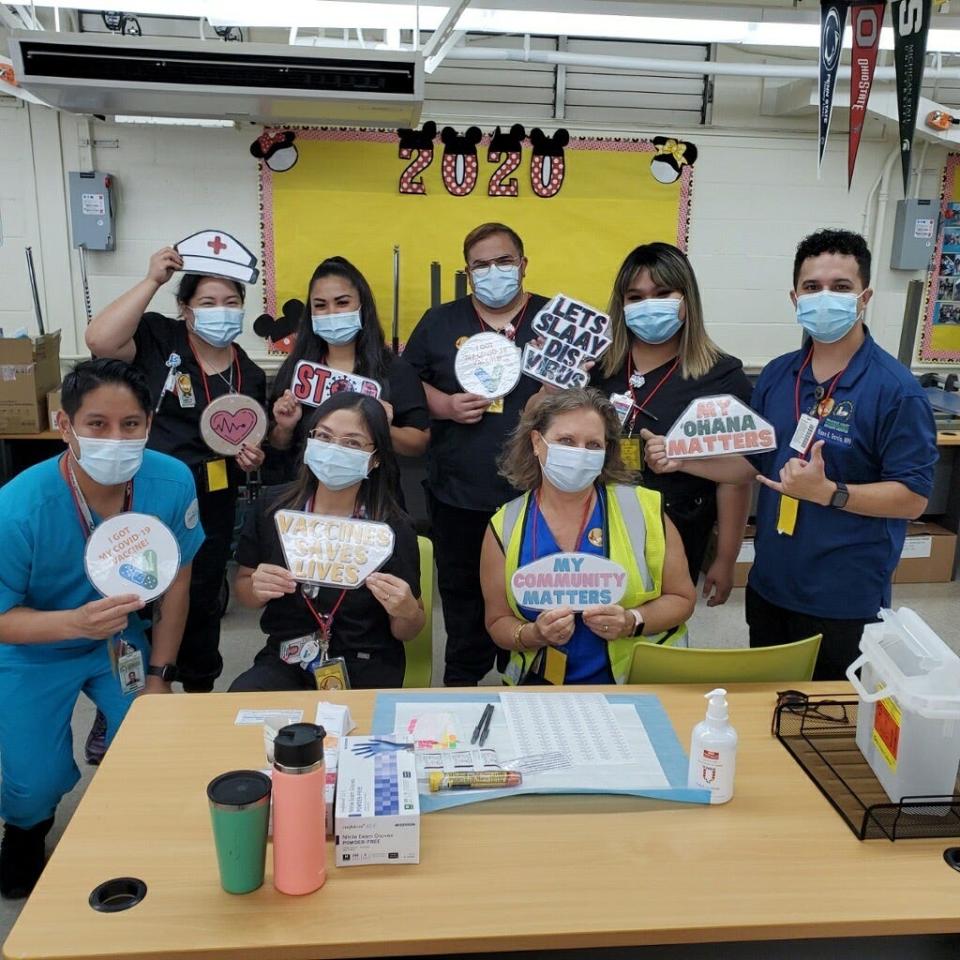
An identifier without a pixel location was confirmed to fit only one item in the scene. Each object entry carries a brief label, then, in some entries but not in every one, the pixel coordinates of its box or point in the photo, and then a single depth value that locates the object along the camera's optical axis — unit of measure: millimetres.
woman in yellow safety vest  2135
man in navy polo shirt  2262
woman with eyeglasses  2309
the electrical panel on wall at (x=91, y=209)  4992
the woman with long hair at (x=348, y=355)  2986
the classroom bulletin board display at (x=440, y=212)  5230
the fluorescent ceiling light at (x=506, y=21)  3100
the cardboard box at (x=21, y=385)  4348
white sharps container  1437
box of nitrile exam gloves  1335
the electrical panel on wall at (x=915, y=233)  5516
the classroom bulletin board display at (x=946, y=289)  5711
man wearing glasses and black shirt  3025
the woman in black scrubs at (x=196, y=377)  2912
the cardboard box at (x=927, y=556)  4984
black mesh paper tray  1446
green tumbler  1238
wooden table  1216
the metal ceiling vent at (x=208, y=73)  3018
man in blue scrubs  2109
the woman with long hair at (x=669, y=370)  2750
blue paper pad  1507
